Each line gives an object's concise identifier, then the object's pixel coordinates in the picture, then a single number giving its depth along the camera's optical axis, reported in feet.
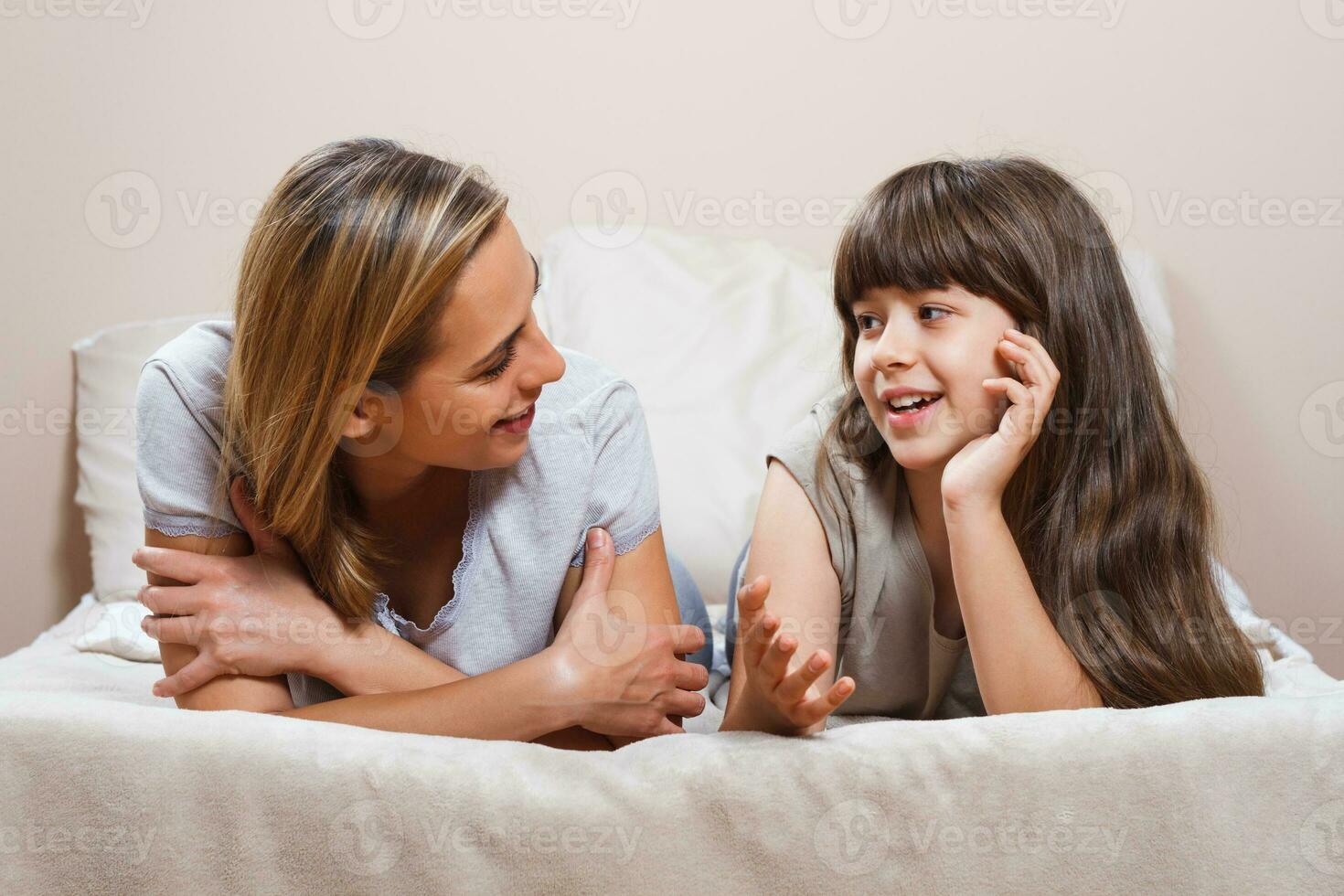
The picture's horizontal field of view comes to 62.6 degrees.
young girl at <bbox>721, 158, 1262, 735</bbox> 3.48
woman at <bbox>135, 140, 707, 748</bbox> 3.19
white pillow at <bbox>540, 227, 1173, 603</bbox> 5.77
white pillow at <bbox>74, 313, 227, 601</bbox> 6.03
